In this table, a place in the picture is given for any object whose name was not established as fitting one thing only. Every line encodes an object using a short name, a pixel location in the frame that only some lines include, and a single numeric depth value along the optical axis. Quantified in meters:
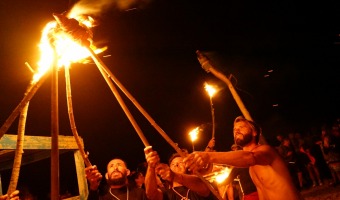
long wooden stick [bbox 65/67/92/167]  3.11
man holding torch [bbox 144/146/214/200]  3.98
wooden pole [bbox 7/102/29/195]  2.77
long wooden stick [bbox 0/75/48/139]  2.56
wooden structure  4.84
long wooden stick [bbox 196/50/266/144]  6.98
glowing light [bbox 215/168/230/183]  5.50
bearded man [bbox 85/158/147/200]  4.52
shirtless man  3.17
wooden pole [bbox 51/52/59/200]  2.34
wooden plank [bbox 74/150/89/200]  6.46
